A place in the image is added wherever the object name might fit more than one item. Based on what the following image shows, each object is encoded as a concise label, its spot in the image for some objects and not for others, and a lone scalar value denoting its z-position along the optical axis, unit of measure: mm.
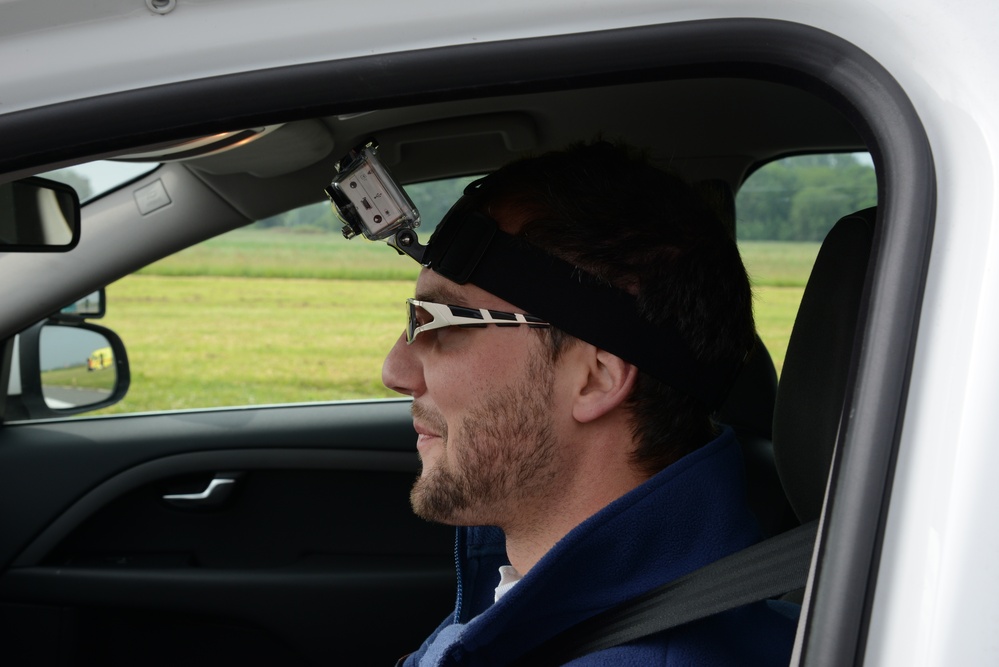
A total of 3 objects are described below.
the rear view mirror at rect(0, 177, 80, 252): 1680
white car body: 780
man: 1462
